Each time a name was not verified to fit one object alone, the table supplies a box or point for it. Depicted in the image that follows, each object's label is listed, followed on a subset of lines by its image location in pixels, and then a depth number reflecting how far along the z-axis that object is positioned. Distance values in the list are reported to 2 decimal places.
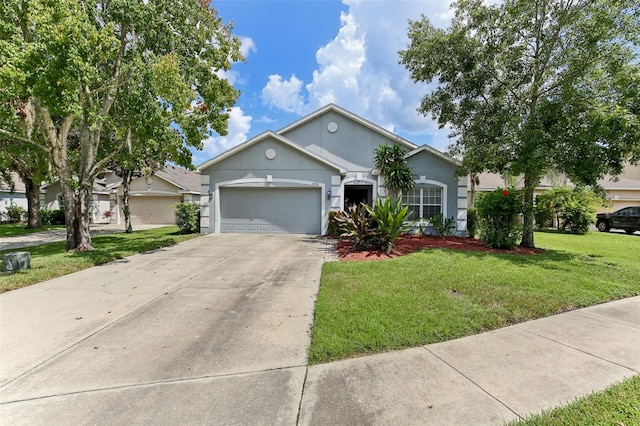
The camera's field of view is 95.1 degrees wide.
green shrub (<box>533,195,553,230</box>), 16.31
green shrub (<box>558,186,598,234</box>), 15.58
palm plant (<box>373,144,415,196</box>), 13.63
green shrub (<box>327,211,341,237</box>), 13.57
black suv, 16.19
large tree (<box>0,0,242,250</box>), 6.93
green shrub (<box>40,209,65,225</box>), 20.98
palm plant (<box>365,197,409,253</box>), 9.22
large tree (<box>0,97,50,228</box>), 9.20
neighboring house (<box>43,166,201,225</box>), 22.12
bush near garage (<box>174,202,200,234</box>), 14.73
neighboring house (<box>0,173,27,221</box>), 22.20
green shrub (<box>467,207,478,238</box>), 14.13
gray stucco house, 14.18
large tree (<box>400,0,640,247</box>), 8.14
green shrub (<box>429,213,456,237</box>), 13.85
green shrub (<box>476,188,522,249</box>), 9.68
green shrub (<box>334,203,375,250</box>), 9.59
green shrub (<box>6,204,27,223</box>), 22.23
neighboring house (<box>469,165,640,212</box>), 21.25
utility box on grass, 6.88
